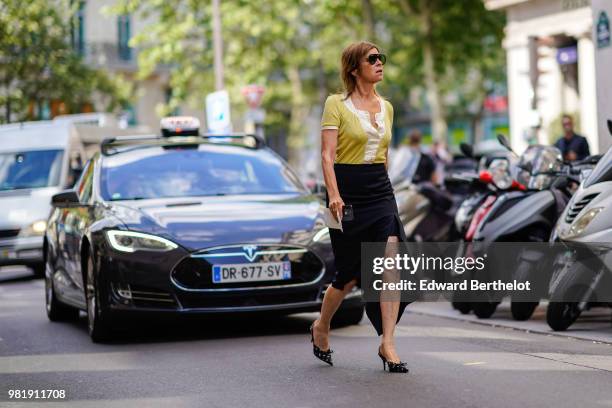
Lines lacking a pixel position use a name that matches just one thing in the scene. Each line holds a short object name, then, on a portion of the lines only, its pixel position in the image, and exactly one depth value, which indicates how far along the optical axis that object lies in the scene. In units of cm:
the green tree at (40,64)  3469
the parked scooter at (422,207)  1584
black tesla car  966
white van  1988
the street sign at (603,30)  1526
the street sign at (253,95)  2939
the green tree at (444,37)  3956
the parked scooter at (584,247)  956
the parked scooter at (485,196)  1212
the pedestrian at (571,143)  1719
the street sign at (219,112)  2505
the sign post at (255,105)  2819
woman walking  789
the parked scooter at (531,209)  1145
